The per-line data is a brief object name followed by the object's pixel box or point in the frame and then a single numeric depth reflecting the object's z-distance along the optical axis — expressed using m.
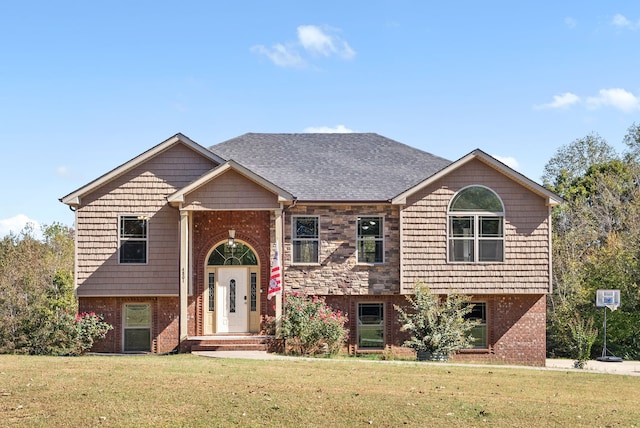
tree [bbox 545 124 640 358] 27.88
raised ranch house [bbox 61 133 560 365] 22.28
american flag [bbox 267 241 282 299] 21.09
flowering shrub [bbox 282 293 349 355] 20.97
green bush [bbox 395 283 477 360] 20.69
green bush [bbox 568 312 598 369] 21.87
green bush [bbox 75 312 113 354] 21.05
